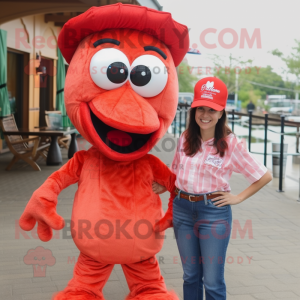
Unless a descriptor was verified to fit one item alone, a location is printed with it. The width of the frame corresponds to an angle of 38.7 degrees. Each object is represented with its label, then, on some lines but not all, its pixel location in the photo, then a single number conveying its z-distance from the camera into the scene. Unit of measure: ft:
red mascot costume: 8.91
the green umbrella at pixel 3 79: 32.60
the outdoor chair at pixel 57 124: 34.04
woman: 8.55
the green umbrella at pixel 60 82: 49.57
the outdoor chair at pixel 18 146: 28.50
